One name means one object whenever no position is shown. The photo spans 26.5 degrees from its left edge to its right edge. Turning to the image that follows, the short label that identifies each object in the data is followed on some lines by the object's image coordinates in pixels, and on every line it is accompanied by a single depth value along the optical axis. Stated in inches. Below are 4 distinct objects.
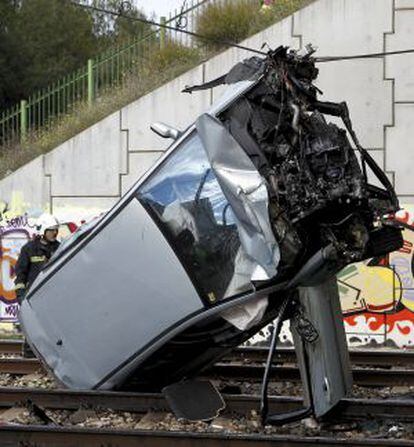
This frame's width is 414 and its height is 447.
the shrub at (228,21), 538.6
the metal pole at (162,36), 574.7
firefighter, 404.8
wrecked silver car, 227.1
